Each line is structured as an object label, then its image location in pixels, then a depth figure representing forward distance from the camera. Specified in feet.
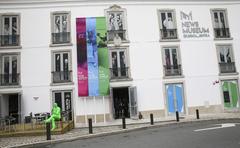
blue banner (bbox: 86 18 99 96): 64.80
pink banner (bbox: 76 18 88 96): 64.85
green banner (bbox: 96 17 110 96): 64.95
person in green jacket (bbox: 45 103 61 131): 44.53
